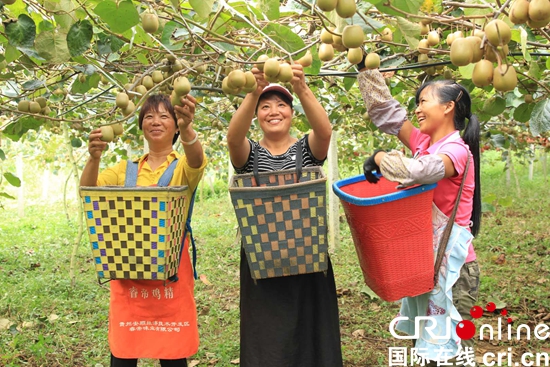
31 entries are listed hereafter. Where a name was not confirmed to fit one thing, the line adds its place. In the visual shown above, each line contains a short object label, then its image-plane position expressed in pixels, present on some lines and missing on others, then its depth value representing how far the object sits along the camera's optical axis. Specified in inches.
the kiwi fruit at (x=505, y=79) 42.6
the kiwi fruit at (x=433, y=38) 67.1
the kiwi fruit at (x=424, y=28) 60.6
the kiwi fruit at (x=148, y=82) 72.1
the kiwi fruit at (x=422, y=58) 81.0
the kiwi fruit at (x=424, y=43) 69.5
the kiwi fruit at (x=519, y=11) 38.7
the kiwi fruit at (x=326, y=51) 58.3
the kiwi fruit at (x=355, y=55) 56.2
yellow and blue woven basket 68.2
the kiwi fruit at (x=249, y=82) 53.2
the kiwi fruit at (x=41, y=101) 85.6
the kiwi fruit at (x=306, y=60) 61.2
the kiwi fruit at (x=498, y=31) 39.4
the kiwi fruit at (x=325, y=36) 52.6
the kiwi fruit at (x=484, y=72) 43.0
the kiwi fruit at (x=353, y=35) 46.9
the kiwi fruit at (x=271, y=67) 47.6
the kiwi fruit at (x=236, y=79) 51.5
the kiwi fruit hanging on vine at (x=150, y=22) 50.3
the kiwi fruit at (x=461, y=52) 43.3
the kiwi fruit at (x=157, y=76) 70.2
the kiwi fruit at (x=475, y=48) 43.8
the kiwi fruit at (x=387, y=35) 62.6
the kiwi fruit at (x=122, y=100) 59.7
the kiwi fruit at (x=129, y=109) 61.0
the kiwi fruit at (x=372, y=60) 63.2
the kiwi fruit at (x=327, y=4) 40.5
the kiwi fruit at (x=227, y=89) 52.9
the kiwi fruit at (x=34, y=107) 82.4
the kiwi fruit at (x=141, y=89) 69.6
